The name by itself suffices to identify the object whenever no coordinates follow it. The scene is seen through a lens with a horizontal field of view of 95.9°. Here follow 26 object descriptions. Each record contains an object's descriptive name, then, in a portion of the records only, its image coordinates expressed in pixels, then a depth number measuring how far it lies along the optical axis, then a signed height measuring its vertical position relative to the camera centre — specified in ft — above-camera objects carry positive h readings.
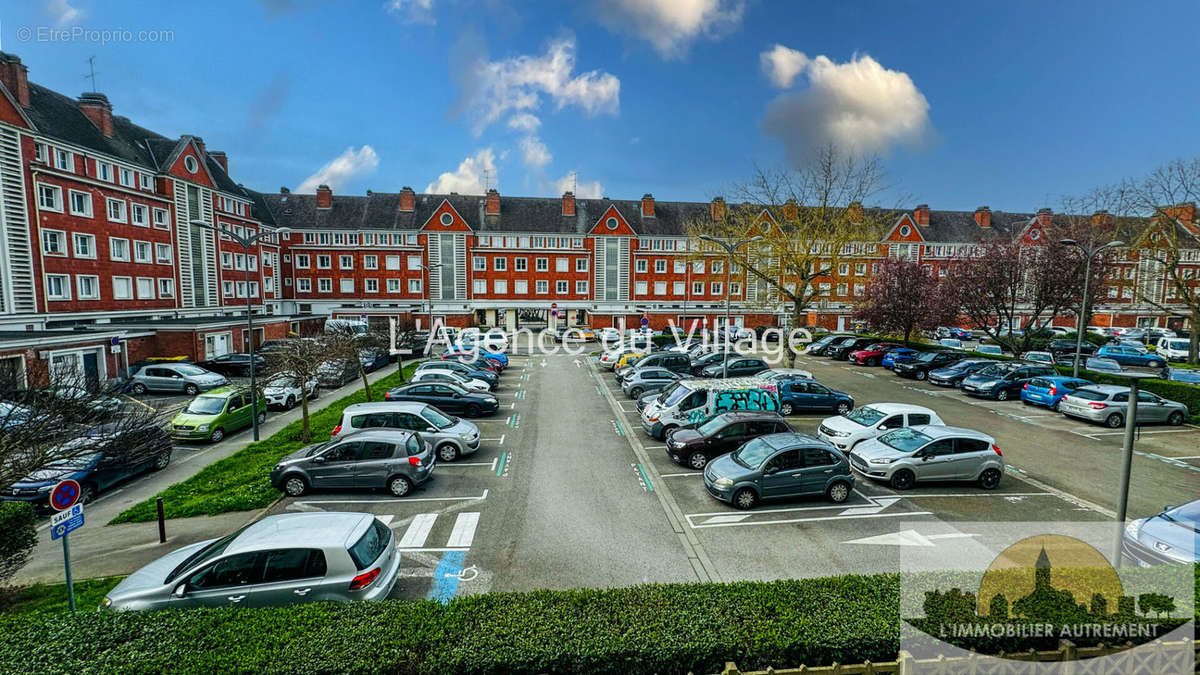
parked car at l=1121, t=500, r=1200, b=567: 30.55 -14.55
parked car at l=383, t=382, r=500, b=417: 72.02 -14.76
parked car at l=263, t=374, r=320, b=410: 80.79 -15.99
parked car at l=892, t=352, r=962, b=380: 103.50 -14.27
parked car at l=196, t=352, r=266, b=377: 108.06 -15.72
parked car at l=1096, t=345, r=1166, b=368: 107.04 -13.58
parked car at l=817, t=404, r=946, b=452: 54.65 -13.80
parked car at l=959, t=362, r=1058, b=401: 83.97 -14.07
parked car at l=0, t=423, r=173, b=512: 31.48 -15.62
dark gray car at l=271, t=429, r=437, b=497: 44.65 -14.86
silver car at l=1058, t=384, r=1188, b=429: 68.28 -14.89
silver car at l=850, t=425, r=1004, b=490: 46.03 -14.57
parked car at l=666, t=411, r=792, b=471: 51.16 -14.04
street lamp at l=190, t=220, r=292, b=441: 63.52 -12.38
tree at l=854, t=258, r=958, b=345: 111.14 -2.48
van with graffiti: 58.75 -12.38
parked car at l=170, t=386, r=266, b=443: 64.18 -15.78
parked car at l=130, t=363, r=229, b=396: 90.02 -15.62
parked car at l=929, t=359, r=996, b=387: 91.81 -14.29
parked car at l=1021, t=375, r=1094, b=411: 75.72 -14.03
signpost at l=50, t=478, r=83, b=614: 25.63 -11.04
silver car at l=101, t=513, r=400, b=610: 25.26 -13.83
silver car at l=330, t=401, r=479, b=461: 53.36 -13.57
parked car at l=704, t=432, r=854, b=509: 41.82 -14.50
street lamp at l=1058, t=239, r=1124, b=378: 72.57 -4.48
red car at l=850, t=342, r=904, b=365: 120.16 -14.44
